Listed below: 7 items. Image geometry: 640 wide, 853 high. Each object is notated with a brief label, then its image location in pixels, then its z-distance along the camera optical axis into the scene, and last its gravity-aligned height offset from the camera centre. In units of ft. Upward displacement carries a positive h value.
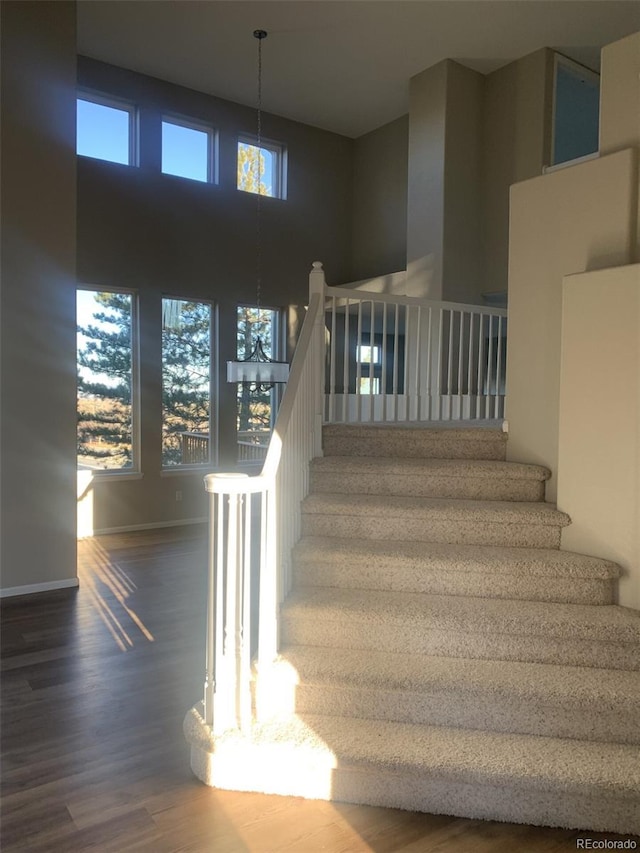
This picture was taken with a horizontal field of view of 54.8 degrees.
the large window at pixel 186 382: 24.40 +0.99
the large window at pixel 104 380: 22.70 +0.98
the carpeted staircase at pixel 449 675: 7.39 -3.59
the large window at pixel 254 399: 26.32 +0.38
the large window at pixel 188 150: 24.44 +10.39
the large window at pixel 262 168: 26.53 +10.51
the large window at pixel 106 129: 22.47 +10.26
